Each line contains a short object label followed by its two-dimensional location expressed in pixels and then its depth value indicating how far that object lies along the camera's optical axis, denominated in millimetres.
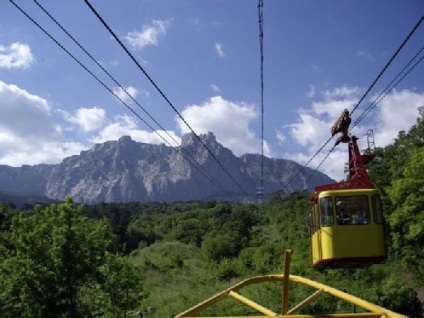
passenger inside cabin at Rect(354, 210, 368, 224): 15195
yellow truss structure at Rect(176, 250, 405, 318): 4273
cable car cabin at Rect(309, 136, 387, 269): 15016
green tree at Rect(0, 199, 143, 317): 31188
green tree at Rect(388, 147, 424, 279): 32500
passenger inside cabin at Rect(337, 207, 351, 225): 15219
